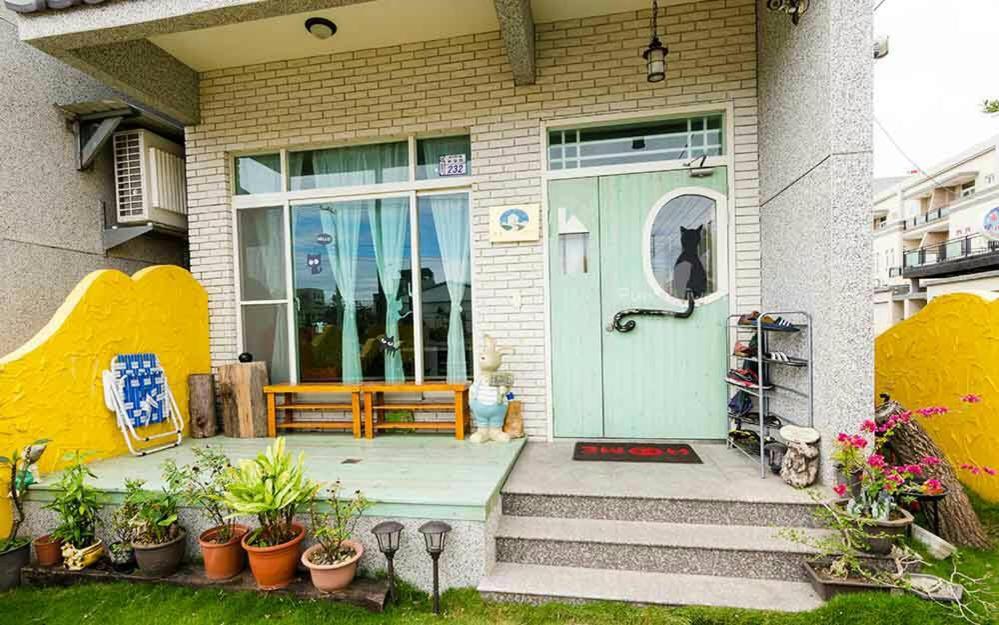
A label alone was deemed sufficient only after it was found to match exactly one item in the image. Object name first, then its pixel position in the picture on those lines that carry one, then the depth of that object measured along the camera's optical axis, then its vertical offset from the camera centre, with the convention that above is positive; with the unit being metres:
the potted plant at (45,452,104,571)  2.68 -1.27
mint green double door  3.73 -0.25
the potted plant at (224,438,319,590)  2.33 -1.02
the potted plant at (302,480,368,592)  2.34 -1.32
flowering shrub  2.34 -0.98
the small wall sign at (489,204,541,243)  3.86 +0.66
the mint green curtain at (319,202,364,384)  4.32 +0.39
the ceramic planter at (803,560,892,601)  2.16 -1.41
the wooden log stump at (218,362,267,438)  4.14 -0.85
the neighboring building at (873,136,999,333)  14.46 +2.65
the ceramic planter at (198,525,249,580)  2.50 -1.40
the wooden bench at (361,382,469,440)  3.85 -0.93
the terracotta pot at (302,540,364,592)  2.32 -1.40
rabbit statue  3.66 -0.78
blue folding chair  3.56 -0.74
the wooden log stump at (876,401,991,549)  2.56 -1.22
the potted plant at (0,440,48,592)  2.66 -1.25
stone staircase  2.29 -1.40
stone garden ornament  2.74 -1.01
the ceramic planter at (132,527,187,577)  2.56 -1.42
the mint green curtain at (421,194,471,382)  4.14 +0.41
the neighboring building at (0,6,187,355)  3.75 +1.06
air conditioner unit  4.46 +1.32
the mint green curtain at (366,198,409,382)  4.24 +0.42
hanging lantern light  3.18 +1.70
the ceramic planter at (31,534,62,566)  2.71 -1.44
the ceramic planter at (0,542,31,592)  2.64 -1.50
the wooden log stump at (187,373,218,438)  4.22 -0.90
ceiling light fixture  3.67 +2.28
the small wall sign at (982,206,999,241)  11.44 +1.67
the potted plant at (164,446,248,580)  2.51 -1.25
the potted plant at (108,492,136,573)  2.64 -1.38
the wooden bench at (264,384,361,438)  4.04 -0.94
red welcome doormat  3.38 -1.21
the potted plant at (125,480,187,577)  2.57 -1.32
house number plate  4.12 +1.25
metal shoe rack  2.91 -0.51
